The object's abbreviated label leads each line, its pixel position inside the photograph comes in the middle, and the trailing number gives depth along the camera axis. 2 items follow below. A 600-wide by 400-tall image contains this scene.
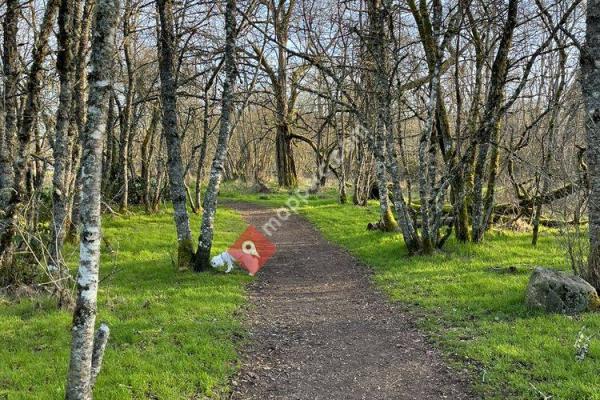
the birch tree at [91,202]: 3.42
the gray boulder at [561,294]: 6.36
